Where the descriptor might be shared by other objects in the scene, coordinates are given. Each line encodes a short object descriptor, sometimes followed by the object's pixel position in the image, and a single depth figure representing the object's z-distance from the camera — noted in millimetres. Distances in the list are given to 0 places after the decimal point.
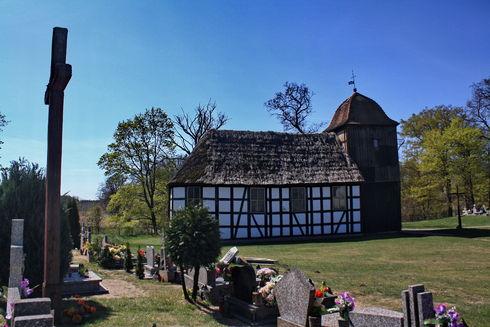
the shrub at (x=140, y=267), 14547
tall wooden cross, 7922
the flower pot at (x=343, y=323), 6945
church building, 25266
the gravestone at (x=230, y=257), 11711
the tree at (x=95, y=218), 38356
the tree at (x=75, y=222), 24969
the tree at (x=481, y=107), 39250
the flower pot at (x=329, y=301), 9195
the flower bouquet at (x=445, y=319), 5398
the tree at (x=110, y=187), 34781
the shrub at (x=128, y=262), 15938
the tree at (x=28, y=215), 9680
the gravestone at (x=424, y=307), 5723
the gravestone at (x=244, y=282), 10133
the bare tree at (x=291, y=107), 44031
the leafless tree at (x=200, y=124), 38938
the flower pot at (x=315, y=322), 7434
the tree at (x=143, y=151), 34031
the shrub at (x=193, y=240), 10906
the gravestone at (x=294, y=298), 7672
